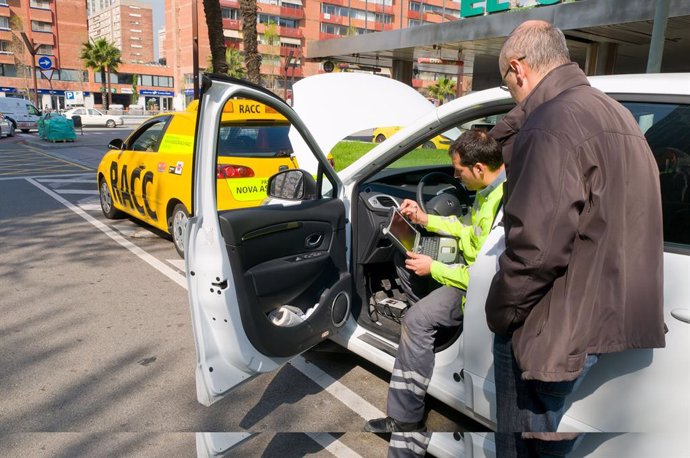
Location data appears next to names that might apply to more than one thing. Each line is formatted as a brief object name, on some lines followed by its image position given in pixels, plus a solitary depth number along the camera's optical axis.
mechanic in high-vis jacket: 2.43
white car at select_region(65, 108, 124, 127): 36.16
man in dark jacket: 1.46
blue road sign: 28.67
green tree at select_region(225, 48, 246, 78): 60.66
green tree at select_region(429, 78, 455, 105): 71.31
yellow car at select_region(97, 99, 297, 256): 5.48
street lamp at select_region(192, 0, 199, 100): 11.88
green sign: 15.99
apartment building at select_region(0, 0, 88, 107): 61.03
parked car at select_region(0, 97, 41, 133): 28.11
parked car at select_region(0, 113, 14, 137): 24.09
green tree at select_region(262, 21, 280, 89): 61.94
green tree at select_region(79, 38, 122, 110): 64.75
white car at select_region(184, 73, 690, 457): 1.77
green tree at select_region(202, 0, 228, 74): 11.19
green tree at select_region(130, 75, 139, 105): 75.56
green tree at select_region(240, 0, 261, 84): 12.40
